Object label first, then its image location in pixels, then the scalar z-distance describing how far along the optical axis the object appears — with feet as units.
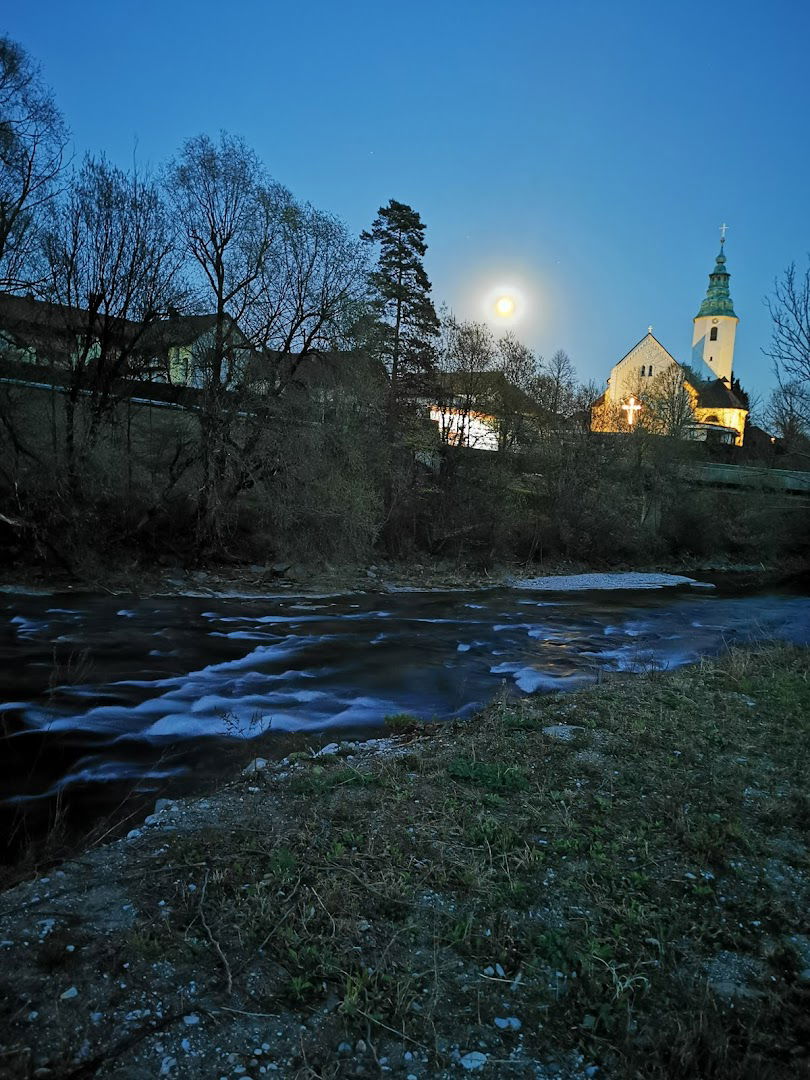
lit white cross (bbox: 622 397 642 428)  163.73
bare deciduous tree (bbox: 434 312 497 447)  120.78
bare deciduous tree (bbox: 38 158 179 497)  68.18
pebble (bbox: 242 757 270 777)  22.86
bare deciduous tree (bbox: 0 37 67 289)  63.31
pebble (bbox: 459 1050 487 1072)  10.04
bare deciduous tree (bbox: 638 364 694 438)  159.53
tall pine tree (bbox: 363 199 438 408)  128.06
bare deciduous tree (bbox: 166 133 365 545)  75.97
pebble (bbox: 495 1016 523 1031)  10.77
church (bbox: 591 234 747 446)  161.79
